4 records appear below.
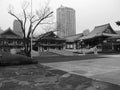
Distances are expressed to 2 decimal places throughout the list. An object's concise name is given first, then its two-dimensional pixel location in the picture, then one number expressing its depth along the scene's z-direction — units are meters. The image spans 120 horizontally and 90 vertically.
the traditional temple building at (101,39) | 37.91
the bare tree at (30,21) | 22.64
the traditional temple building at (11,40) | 39.48
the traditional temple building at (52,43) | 43.52
